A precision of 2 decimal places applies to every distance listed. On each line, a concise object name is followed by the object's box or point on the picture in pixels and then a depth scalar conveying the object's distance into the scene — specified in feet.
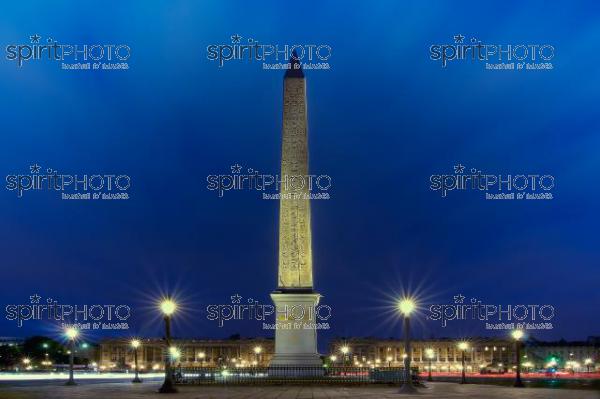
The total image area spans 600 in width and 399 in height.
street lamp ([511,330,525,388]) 145.05
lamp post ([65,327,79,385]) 143.97
